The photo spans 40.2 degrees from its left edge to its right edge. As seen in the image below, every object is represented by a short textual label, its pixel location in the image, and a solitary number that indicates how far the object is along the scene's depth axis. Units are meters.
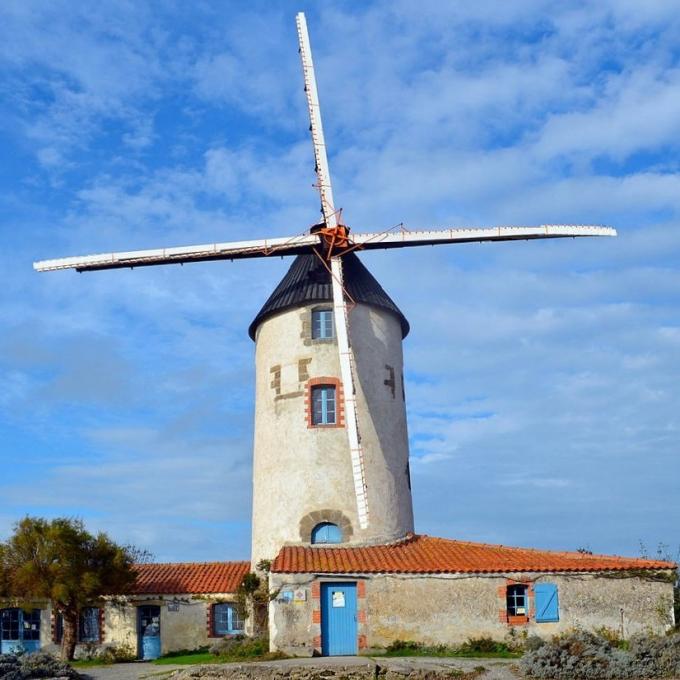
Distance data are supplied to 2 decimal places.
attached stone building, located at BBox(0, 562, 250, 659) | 26.44
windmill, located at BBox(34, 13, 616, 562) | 25.25
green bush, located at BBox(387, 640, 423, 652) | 21.27
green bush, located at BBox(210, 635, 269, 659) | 21.91
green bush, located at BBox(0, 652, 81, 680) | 19.92
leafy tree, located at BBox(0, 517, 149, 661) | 25.11
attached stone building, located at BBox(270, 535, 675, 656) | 21.59
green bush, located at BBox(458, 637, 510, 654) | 21.28
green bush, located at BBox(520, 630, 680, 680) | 17.94
